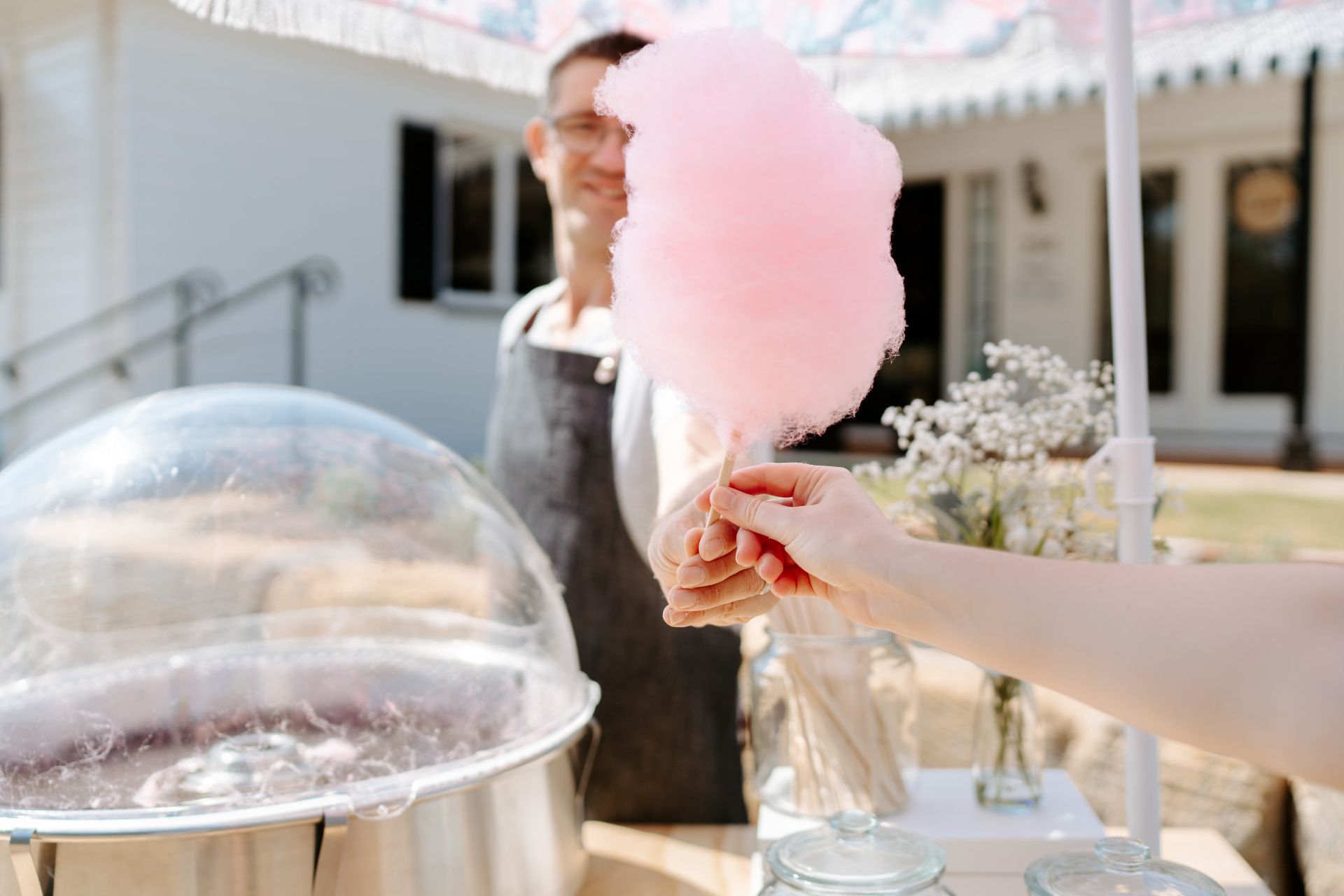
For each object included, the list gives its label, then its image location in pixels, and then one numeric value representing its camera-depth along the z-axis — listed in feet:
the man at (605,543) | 6.26
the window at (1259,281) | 30.42
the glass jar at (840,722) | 4.75
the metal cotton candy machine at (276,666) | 3.67
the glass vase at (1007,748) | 4.93
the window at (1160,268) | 31.60
